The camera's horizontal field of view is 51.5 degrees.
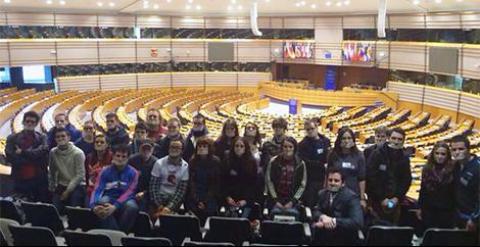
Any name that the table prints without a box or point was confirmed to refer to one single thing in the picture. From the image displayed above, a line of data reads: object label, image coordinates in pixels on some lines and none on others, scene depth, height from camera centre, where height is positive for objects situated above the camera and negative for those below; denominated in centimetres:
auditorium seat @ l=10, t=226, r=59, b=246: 496 -161
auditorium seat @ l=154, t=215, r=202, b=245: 555 -173
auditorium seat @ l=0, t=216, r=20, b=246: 558 -173
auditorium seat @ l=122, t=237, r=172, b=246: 477 -160
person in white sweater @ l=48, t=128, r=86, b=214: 638 -128
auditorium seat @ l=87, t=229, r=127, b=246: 525 -169
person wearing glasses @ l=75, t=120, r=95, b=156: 704 -95
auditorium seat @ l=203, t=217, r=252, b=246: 543 -173
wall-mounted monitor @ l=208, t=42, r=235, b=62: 3253 +147
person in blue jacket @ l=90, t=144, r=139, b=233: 579 -143
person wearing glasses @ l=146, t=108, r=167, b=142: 812 -85
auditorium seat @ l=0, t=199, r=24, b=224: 600 -164
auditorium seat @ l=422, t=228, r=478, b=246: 507 -170
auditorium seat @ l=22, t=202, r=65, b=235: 590 -168
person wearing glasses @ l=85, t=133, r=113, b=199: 648 -114
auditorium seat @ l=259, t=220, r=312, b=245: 534 -173
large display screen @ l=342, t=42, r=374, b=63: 2839 +110
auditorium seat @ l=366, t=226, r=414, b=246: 511 -170
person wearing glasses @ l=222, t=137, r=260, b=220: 634 -135
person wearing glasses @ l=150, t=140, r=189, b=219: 621 -135
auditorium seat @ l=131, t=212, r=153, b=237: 582 -177
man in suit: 535 -161
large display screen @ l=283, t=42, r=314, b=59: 3092 +135
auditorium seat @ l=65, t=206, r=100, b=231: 580 -168
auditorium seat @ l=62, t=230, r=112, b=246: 479 -160
